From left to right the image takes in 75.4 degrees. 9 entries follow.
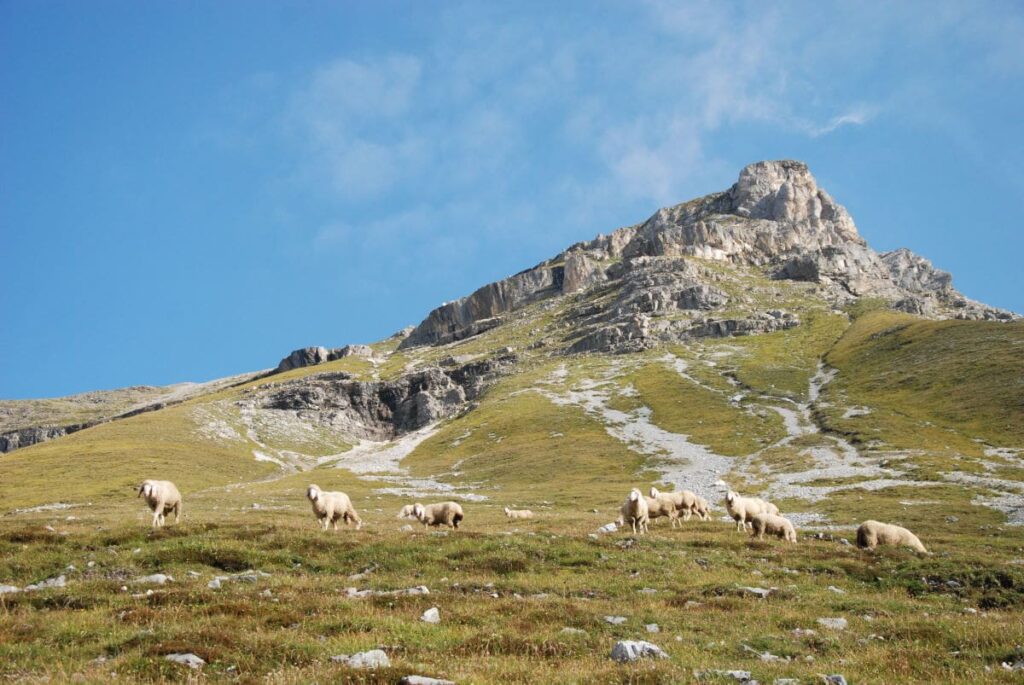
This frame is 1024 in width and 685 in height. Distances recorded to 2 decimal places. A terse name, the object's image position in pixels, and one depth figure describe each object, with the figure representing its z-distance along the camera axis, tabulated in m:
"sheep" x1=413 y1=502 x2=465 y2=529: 38.77
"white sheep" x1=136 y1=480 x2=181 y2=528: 31.82
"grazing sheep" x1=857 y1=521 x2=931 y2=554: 28.55
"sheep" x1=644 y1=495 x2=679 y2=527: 41.19
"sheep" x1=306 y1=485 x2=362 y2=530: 35.66
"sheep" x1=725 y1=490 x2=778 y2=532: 36.12
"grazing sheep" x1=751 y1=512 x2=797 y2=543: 32.44
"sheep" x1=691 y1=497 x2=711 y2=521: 44.41
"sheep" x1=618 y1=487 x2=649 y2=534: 34.50
